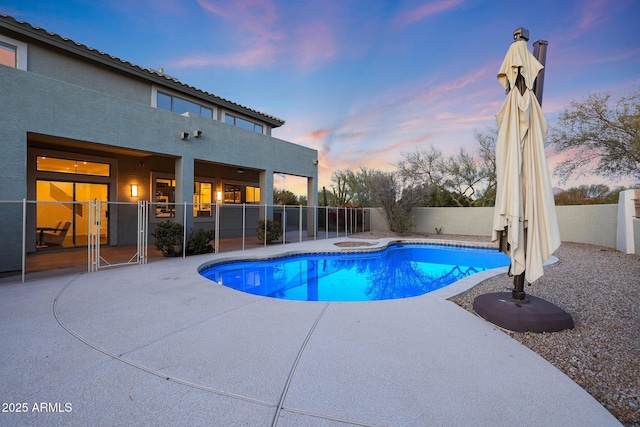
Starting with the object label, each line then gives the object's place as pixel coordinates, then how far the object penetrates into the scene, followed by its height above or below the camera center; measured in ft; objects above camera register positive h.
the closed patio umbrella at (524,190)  10.41 +0.84
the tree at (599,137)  37.88 +11.36
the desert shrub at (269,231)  36.99 -2.98
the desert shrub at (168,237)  27.02 -2.87
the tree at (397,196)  51.80 +2.73
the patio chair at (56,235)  30.18 -3.21
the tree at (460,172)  63.87 +9.44
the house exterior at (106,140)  20.49 +6.79
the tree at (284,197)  85.76 +3.87
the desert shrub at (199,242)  29.04 -3.67
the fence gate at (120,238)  21.39 -3.37
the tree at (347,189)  81.71 +6.20
